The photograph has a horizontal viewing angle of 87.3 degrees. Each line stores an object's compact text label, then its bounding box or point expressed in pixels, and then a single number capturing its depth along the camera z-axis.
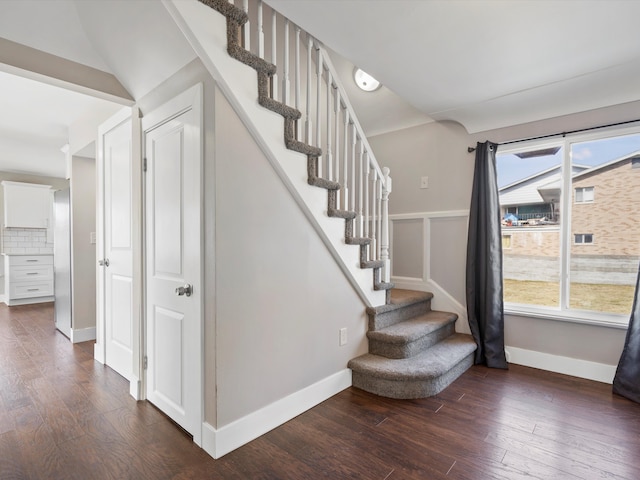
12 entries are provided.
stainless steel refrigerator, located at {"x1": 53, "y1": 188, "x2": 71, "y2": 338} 3.86
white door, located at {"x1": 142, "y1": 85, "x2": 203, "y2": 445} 1.81
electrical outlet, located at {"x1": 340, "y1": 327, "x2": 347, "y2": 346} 2.50
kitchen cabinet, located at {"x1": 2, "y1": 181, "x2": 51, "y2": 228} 6.02
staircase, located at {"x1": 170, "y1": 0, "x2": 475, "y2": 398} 1.90
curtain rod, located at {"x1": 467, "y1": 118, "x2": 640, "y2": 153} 2.60
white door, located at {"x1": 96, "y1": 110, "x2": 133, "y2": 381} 2.66
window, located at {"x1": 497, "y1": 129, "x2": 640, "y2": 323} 2.65
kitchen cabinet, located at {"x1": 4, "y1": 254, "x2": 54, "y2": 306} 5.94
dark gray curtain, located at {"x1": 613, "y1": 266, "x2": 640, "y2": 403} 2.40
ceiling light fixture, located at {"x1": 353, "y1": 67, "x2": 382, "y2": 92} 3.69
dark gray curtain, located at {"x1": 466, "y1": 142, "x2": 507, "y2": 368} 3.00
